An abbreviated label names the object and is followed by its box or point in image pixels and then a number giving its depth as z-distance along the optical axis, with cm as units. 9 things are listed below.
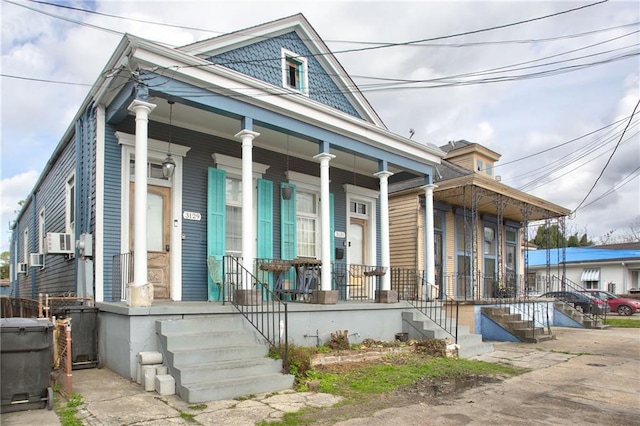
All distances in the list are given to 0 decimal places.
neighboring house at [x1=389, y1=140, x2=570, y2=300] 1467
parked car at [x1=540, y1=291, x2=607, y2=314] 1777
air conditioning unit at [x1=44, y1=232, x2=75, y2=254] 902
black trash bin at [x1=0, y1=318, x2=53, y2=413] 488
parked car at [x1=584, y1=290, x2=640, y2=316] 2184
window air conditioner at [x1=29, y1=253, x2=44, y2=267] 1124
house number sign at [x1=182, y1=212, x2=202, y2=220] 904
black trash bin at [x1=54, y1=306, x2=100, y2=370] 698
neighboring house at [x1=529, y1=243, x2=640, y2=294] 2861
